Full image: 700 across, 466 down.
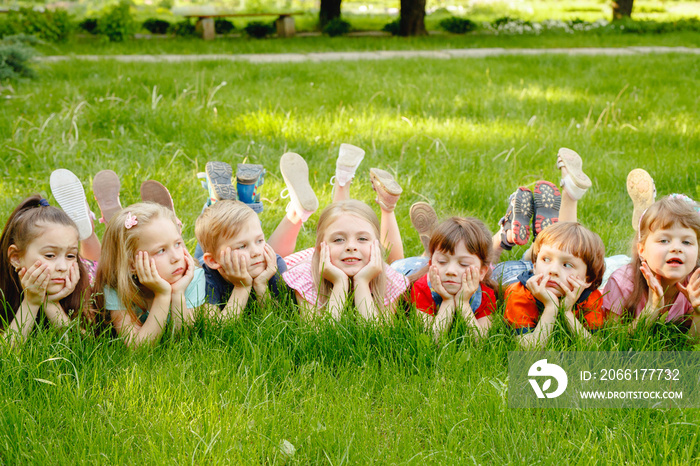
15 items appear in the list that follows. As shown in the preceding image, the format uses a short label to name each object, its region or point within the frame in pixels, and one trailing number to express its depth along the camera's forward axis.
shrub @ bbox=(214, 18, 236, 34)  15.72
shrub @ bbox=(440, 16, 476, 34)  16.36
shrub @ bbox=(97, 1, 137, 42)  13.30
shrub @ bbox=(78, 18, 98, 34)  14.83
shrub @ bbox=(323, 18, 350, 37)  15.62
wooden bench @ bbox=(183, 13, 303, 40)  14.29
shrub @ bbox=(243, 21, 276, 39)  15.34
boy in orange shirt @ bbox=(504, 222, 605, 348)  2.84
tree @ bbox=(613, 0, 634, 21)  18.88
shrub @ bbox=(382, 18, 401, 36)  15.66
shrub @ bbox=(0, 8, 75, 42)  12.36
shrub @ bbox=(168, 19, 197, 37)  14.98
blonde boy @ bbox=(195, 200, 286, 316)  3.05
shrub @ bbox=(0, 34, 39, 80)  7.23
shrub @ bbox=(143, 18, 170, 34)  15.77
